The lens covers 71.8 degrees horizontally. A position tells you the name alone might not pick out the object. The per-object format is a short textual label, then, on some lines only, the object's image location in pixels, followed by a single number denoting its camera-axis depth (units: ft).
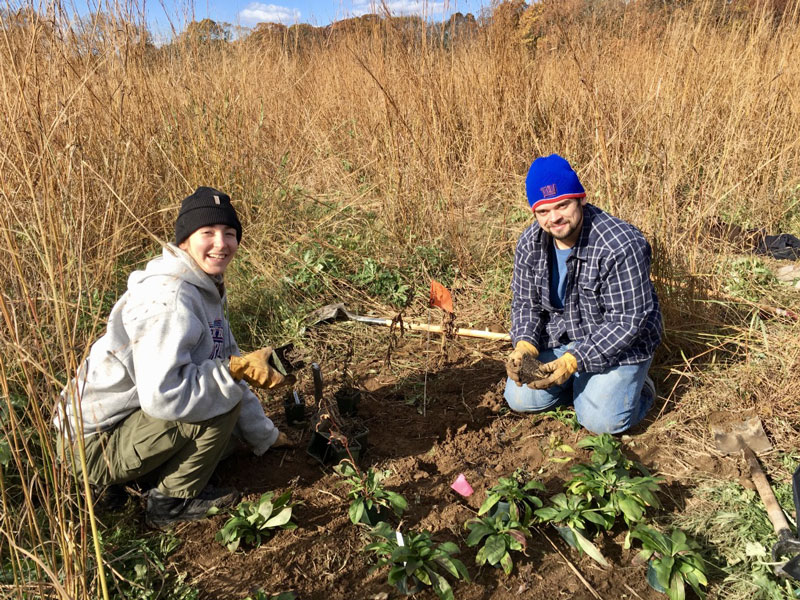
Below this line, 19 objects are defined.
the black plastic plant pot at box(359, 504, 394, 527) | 6.31
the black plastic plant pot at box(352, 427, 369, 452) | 7.61
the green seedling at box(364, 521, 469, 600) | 5.46
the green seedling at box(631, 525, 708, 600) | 5.34
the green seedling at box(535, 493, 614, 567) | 5.99
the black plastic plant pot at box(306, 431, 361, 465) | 7.49
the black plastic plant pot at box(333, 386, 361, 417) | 8.55
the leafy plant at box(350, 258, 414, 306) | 11.92
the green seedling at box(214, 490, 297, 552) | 6.17
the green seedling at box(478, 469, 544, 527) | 6.16
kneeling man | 7.29
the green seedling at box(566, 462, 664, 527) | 5.93
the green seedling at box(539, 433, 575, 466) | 7.37
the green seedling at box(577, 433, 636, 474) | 6.63
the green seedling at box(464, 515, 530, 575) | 5.76
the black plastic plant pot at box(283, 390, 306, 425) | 8.43
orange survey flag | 8.13
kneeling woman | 5.85
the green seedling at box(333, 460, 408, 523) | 6.13
